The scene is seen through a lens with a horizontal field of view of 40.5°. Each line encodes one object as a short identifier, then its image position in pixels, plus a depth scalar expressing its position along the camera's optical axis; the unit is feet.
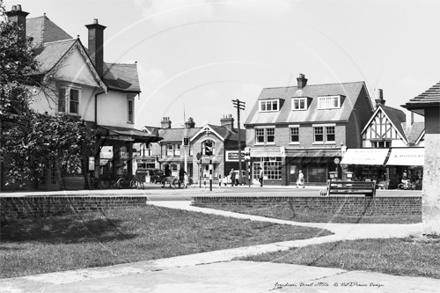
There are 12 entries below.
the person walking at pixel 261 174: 193.57
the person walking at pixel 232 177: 207.00
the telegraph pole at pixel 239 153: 207.46
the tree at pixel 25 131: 46.03
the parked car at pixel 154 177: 146.92
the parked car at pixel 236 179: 210.92
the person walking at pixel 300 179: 189.61
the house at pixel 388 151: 179.01
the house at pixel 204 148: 242.37
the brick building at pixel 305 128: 201.87
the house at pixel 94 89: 119.44
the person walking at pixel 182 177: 143.68
